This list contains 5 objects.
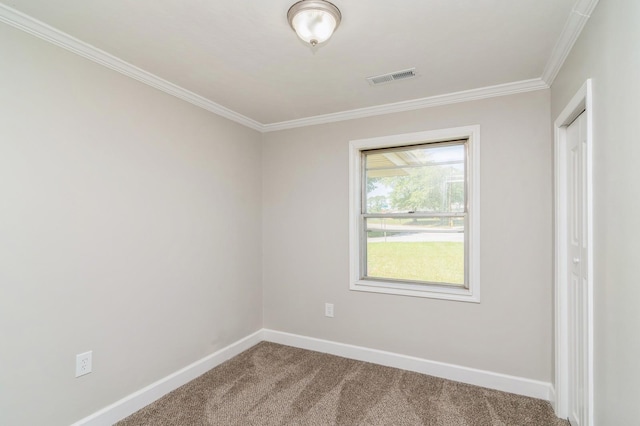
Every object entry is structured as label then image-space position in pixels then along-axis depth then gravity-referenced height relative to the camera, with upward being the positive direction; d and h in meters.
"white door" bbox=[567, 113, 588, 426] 1.86 -0.33
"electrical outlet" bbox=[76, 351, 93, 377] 2.00 -0.94
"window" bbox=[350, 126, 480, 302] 2.83 +0.01
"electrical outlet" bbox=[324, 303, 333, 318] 3.32 -0.98
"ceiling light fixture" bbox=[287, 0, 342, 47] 1.58 +1.00
